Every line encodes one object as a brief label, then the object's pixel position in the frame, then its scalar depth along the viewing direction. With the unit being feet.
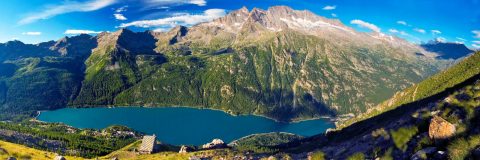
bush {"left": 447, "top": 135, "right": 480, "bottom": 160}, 66.28
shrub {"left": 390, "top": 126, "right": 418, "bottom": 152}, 108.47
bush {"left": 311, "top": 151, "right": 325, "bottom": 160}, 147.82
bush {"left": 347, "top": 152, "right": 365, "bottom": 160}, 97.40
